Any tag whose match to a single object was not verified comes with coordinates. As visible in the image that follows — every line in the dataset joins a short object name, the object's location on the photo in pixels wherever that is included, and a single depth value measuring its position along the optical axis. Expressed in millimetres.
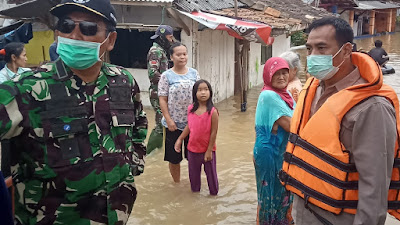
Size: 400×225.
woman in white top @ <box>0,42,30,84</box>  6035
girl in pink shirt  4844
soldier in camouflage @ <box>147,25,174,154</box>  6320
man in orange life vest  2184
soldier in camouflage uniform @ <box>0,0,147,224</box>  2184
